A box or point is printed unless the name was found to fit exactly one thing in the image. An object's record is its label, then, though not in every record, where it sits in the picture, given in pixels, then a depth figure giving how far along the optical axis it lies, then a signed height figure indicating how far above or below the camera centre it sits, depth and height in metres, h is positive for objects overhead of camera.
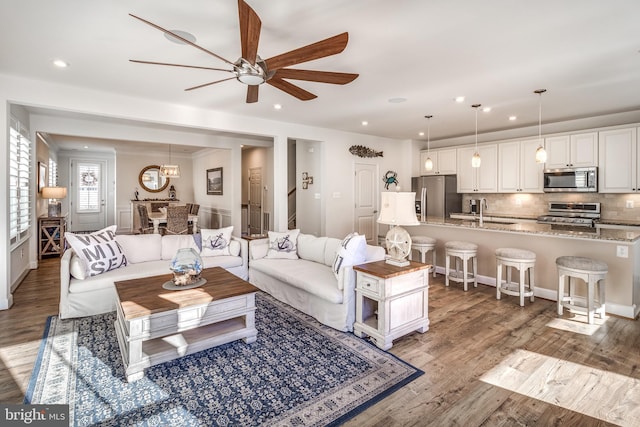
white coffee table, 2.35 -0.88
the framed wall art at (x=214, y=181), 8.66 +0.80
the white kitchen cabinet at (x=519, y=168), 5.93 +0.76
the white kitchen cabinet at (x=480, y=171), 6.49 +0.77
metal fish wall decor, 6.75 +1.24
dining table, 7.41 -0.21
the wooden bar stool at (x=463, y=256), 4.47 -0.67
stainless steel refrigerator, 6.96 +0.26
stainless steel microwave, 5.21 +0.47
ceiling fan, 1.99 +1.10
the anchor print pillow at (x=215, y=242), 4.57 -0.48
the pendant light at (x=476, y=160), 4.86 +0.73
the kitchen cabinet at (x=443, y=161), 7.14 +1.07
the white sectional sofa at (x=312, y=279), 3.12 -0.78
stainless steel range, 5.35 -0.11
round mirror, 10.05 +0.97
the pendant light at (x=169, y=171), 7.99 +0.97
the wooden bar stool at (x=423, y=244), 4.98 -0.56
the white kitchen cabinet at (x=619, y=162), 4.89 +0.71
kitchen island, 3.58 -0.52
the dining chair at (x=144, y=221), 7.57 -0.26
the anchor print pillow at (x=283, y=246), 4.48 -0.52
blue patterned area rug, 1.97 -1.24
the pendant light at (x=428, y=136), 5.53 +1.54
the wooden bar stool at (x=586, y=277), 3.37 -0.75
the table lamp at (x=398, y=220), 3.05 -0.11
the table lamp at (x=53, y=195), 6.11 +0.30
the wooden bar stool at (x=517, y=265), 3.89 -0.71
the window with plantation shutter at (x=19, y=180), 3.98 +0.41
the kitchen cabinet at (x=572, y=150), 5.28 +0.98
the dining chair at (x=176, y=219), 6.76 -0.20
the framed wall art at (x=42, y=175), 6.05 +0.69
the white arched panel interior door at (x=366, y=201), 6.95 +0.17
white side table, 2.82 -0.86
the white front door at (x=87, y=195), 9.80 +0.48
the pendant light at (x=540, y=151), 4.00 +0.74
